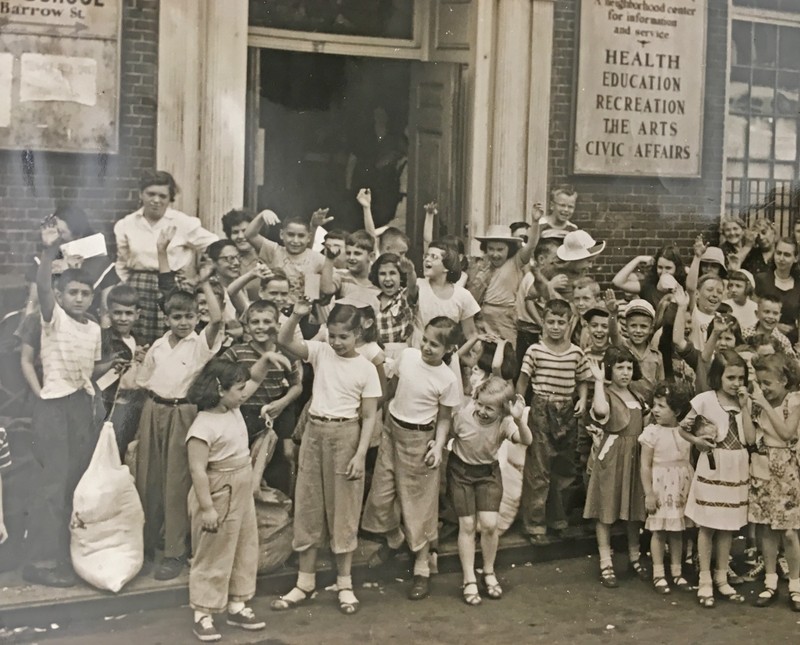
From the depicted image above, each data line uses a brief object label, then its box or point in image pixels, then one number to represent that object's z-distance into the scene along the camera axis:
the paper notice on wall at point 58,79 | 6.14
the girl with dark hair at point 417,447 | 6.59
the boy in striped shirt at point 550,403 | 7.23
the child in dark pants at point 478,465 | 6.64
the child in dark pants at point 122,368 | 6.29
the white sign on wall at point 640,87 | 7.72
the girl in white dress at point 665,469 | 7.00
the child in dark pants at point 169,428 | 6.29
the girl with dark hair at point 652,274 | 7.94
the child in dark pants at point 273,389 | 6.47
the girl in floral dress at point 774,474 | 6.88
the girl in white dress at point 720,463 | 6.85
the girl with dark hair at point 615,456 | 7.11
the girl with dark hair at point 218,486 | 5.92
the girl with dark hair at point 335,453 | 6.37
